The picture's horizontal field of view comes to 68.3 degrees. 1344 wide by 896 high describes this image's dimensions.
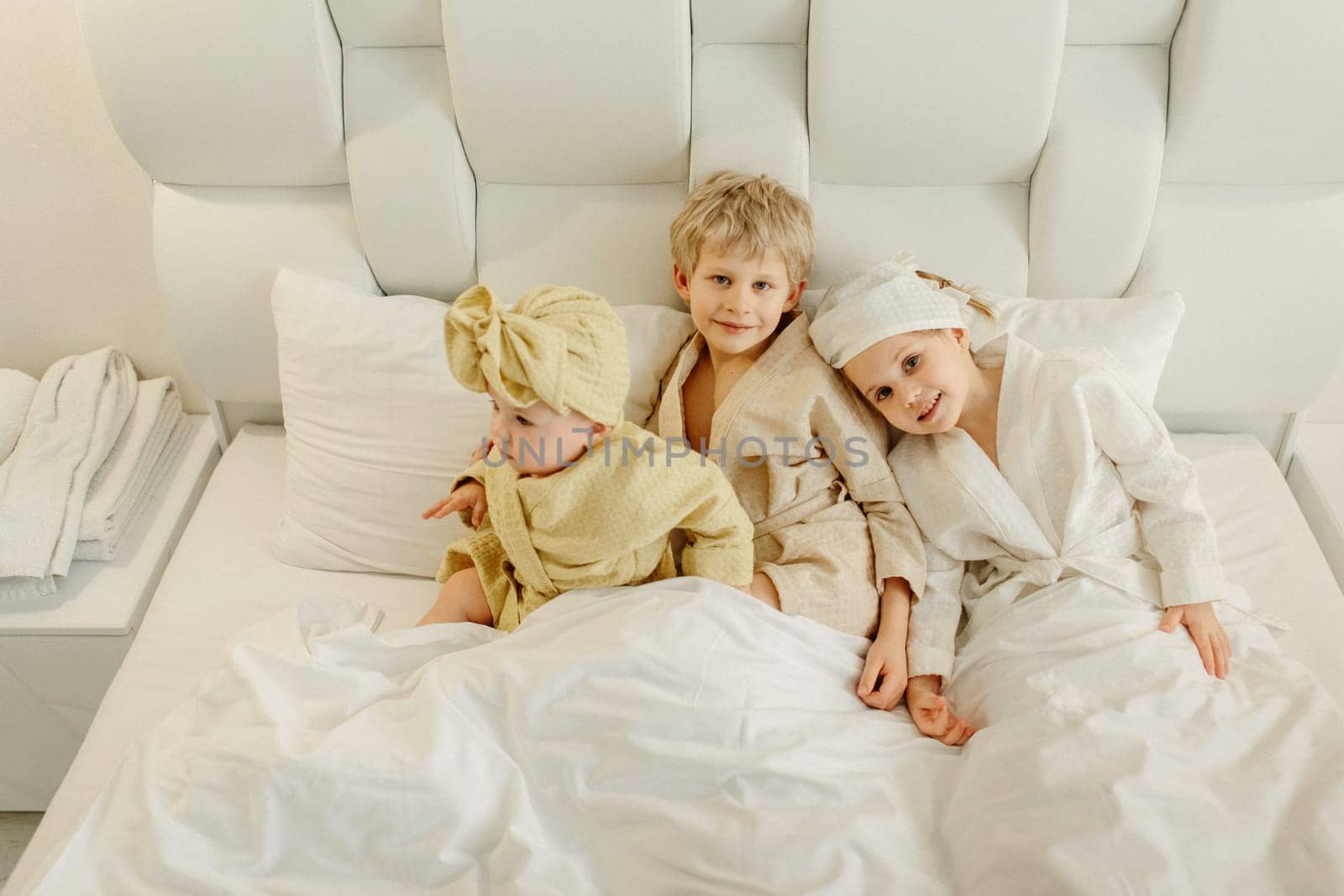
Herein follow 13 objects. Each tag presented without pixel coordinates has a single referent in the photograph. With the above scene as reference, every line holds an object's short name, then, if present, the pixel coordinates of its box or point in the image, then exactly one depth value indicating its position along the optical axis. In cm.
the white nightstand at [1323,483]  155
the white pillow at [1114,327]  139
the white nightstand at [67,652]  146
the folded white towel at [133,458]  152
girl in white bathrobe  125
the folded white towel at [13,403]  163
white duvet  95
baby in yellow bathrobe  101
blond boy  129
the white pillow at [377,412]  144
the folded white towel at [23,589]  144
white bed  133
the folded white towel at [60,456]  144
